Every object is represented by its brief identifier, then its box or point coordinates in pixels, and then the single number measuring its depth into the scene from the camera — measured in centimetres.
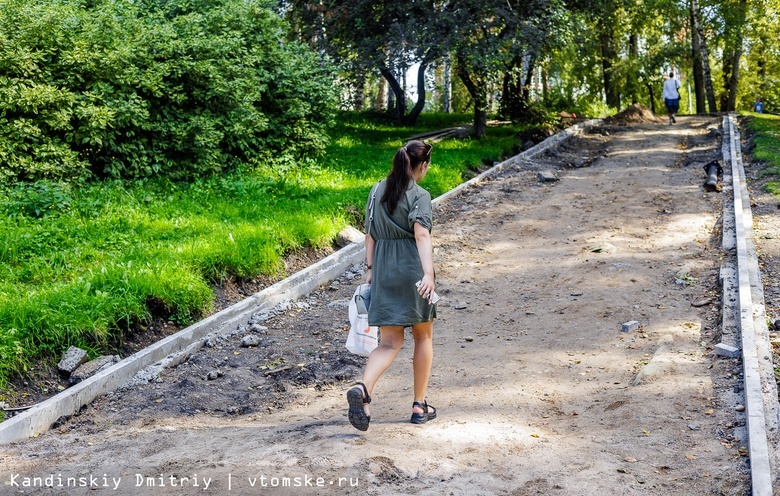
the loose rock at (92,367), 615
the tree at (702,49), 3244
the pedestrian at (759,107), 3774
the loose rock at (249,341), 739
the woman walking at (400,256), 492
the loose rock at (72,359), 618
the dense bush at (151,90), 1040
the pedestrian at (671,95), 2818
